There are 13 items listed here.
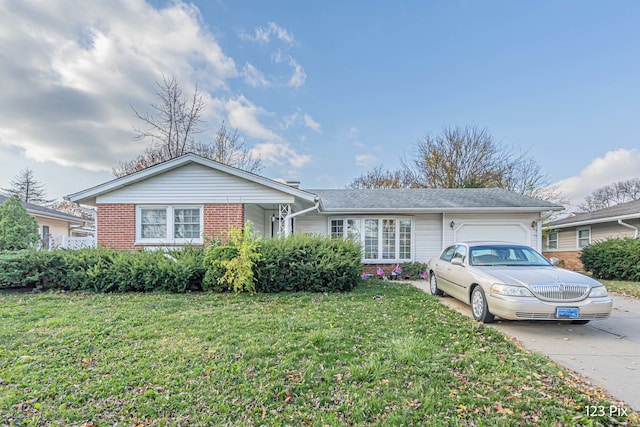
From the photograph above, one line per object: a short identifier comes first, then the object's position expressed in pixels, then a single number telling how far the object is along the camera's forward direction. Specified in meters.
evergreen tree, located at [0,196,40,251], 9.92
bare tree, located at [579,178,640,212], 34.57
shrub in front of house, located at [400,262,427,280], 11.59
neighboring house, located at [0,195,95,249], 12.99
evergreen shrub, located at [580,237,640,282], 10.92
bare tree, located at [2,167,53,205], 35.28
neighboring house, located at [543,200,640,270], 14.30
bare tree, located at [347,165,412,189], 27.60
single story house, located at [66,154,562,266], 10.35
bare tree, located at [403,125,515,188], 22.75
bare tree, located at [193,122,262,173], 26.19
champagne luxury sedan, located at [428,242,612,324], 4.64
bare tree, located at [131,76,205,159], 21.97
